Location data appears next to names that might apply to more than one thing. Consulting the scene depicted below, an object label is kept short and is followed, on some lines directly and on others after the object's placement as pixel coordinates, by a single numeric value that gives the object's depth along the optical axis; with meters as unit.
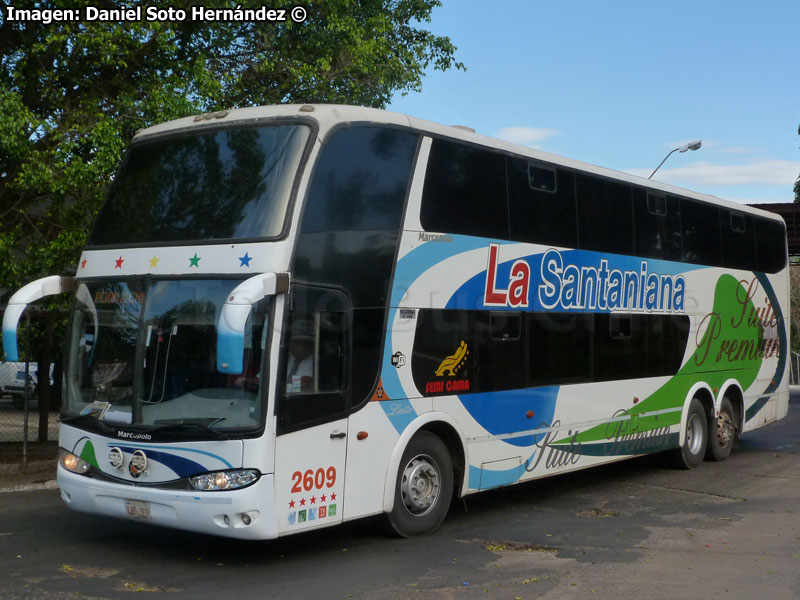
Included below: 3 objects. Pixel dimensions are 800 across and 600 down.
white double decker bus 7.64
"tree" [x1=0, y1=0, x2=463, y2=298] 11.84
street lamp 29.58
